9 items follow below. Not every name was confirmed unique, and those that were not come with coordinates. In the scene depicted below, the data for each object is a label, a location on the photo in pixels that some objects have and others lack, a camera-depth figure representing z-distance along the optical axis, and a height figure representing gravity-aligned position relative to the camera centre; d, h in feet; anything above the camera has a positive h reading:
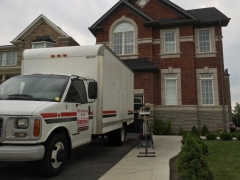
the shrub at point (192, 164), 13.30 -3.59
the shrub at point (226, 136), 35.78 -4.59
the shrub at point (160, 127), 43.84 -3.85
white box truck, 13.38 +0.34
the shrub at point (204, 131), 43.27 -4.54
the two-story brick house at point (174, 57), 47.19 +11.92
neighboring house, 62.39 +19.95
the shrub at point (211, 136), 36.19 -4.64
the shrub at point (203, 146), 24.09 -4.26
